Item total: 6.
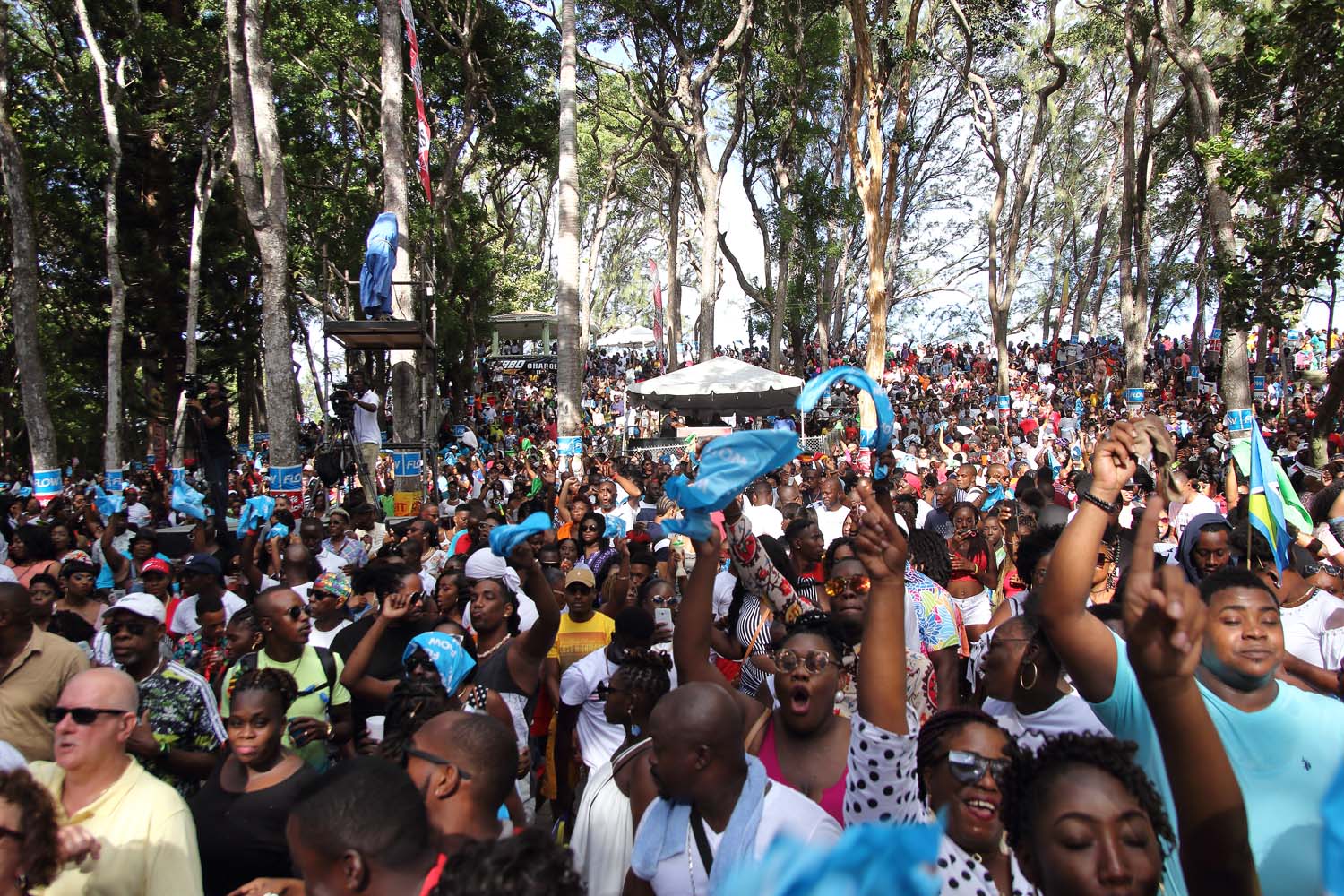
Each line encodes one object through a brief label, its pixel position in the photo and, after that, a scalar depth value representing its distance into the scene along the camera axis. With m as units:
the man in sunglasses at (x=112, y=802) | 2.85
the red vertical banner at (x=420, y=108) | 14.73
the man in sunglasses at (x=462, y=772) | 2.65
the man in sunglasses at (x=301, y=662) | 4.48
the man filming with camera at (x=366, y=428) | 13.15
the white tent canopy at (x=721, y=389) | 19.64
